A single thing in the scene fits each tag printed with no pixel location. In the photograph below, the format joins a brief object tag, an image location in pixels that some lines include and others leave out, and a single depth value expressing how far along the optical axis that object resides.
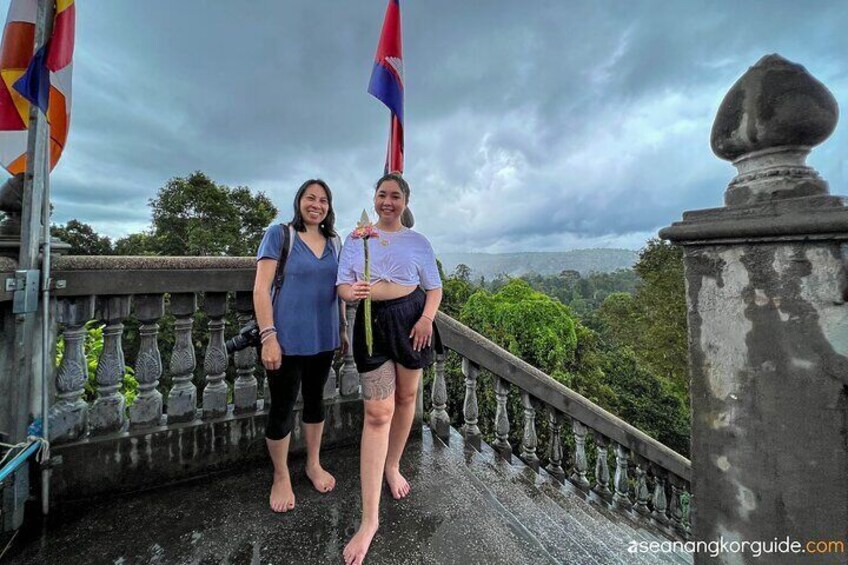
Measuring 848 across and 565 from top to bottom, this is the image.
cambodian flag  2.84
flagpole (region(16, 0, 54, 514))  1.77
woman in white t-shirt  1.81
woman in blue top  1.87
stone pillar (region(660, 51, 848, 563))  1.12
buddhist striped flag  1.83
